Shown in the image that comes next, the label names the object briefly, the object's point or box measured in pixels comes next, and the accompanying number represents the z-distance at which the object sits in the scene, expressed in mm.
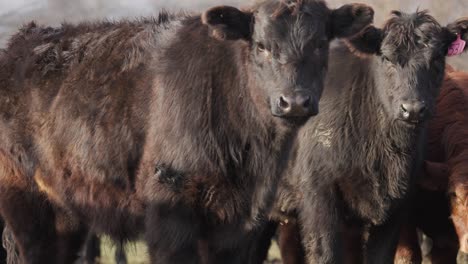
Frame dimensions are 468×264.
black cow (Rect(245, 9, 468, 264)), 16766
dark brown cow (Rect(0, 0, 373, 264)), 13531
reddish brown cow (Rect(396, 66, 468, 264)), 17984
